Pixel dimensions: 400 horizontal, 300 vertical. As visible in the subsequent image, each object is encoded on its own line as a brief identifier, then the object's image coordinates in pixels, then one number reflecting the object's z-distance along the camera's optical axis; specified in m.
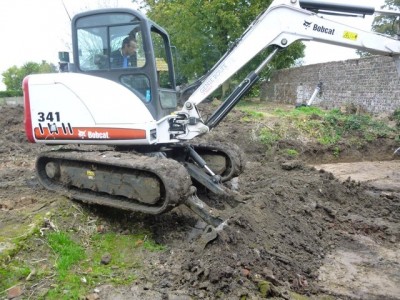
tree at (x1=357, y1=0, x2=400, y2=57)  23.35
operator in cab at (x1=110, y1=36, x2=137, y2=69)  4.84
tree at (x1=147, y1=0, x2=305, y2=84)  21.52
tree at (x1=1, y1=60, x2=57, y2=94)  56.53
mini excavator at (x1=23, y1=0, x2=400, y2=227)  4.60
